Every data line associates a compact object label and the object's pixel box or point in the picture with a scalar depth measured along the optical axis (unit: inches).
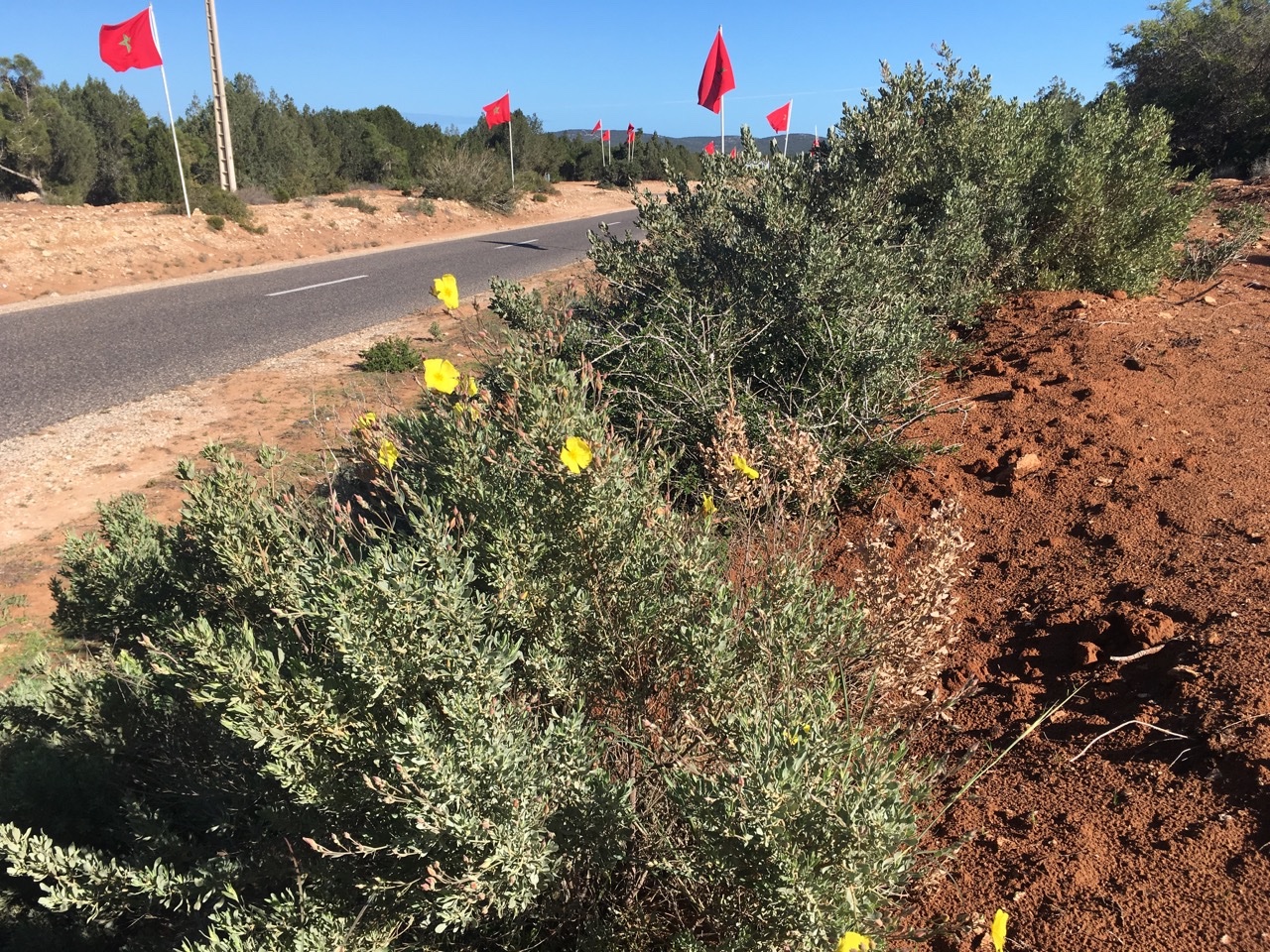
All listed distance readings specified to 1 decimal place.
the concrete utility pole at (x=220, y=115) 645.9
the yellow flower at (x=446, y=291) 92.1
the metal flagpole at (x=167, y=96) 567.5
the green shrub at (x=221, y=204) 644.1
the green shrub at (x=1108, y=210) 216.8
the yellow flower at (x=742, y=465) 81.0
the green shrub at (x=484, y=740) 52.4
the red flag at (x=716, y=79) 424.5
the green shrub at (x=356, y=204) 793.6
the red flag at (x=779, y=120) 685.7
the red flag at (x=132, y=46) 563.8
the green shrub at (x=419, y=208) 834.8
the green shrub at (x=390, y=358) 298.4
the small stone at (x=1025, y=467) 136.9
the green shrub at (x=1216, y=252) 240.2
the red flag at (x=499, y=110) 894.4
